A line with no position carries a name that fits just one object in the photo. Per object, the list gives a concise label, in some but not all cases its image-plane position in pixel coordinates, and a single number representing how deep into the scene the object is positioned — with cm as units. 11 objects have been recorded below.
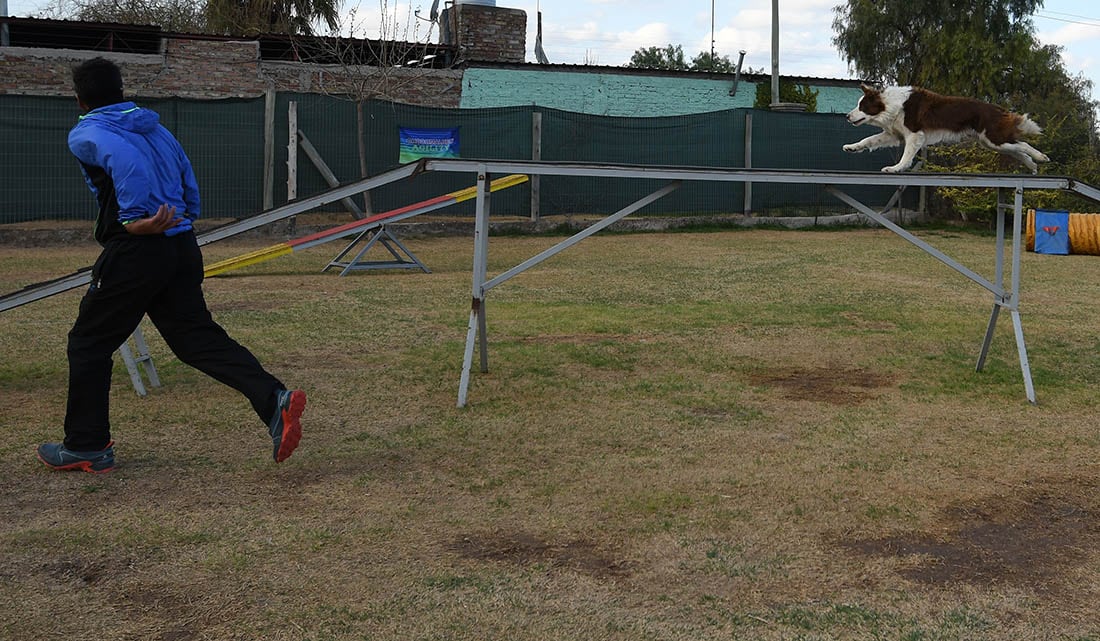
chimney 2494
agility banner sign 1844
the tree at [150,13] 3014
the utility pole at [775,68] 2441
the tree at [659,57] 9062
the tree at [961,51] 3269
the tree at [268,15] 2878
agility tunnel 1596
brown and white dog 876
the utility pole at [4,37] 1930
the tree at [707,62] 7264
